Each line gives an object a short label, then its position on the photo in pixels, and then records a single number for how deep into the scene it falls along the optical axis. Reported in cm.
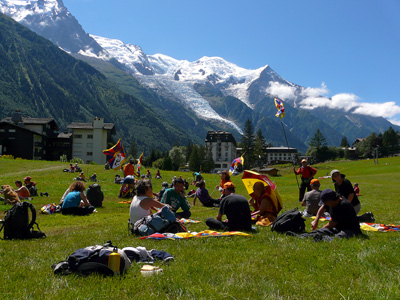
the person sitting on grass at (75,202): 1656
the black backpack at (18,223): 983
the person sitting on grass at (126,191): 2553
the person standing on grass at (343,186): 1325
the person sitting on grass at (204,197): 2173
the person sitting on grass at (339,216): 947
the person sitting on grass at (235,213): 1059
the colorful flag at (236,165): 2913
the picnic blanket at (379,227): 1113
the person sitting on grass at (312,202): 1500
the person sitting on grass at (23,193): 2108
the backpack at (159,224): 999
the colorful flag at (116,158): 3272
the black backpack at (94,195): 1983
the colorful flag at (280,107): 2697
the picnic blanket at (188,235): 932
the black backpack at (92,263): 595
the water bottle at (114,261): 600
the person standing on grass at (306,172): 2038
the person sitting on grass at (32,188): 2448
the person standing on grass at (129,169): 2877
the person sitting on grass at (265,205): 1306
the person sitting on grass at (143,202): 1084
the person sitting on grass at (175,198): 1358
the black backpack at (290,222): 1034
